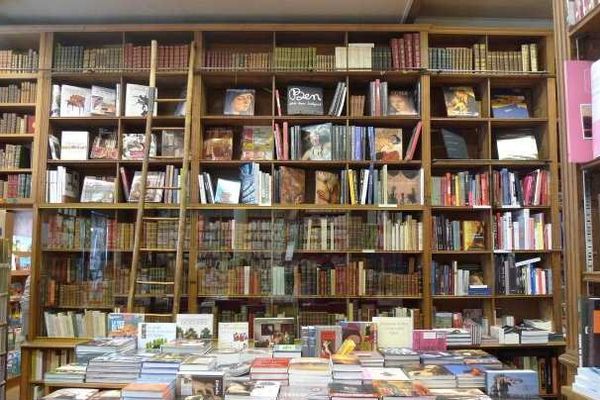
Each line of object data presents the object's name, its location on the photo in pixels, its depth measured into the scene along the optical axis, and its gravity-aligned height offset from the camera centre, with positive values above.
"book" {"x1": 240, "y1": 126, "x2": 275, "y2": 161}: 4.81 +1.00
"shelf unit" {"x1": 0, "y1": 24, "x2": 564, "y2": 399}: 4.57 +0.91
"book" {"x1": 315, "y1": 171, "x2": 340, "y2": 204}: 4.80 +0.60
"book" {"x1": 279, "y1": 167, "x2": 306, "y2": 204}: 4.75 +0.61
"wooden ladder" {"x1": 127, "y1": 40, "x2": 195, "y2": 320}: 4.45 +0.49
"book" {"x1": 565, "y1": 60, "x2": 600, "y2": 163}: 1.99 +0.51
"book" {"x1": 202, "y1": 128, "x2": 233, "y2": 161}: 4.86 +1.00
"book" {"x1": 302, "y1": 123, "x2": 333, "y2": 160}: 4.77 +0.99
